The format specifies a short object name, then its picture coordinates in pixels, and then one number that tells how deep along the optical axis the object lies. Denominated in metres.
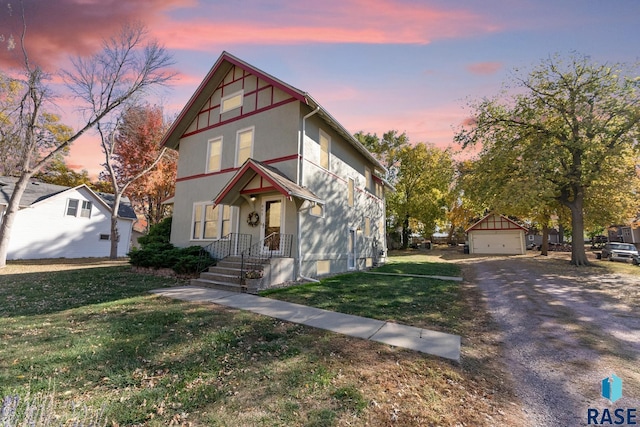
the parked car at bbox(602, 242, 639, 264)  19.62
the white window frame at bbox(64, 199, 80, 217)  21.69
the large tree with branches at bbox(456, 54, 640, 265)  15.16
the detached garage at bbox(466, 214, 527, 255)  30.06
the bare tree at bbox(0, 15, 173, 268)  16.98
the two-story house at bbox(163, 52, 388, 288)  10.79
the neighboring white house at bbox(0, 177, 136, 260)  19.47
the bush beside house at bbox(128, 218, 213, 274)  10.76
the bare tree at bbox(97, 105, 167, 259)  24.52
